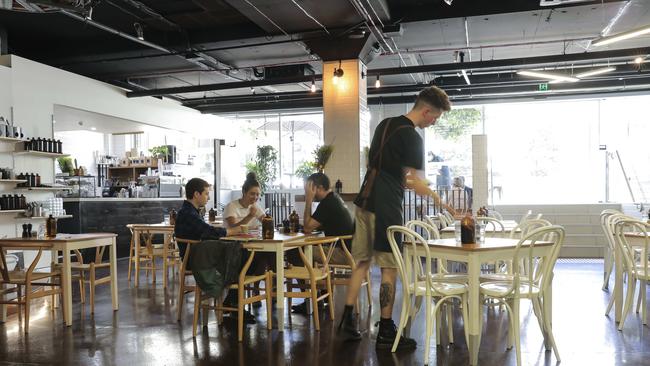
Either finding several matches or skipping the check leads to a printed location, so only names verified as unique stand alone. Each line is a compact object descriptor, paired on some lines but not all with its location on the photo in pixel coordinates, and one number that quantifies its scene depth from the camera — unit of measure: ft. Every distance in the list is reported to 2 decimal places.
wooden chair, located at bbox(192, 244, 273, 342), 13.77
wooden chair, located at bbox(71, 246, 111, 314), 17.38
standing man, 12.55
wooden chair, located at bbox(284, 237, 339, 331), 14.52
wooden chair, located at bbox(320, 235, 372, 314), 16.12
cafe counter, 30.42
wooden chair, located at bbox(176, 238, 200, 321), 14.69
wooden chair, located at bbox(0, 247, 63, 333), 15.26
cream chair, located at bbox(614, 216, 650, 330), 14.49
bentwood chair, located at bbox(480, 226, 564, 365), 10.90
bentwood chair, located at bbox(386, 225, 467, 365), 11.33
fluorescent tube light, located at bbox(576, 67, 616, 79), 32.84
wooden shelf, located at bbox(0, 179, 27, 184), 26.43
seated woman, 17.94
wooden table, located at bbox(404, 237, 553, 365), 10.85
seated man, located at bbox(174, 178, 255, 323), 14.90
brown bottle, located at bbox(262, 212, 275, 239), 14.93
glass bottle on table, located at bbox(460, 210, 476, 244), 11.86
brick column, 29.96
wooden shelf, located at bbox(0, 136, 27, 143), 26.40
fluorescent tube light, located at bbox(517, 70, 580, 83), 32.83
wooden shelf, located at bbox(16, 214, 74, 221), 27.84
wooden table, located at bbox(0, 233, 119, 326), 15.69
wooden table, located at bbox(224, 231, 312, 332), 14.30
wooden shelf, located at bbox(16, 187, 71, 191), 27.99
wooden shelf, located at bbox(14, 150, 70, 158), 27.99
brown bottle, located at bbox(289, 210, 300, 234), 17.02
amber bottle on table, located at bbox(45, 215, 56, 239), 16.85
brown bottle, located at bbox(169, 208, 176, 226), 24.23
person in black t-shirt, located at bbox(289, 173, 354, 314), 16.52
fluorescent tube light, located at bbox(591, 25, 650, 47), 22.04
